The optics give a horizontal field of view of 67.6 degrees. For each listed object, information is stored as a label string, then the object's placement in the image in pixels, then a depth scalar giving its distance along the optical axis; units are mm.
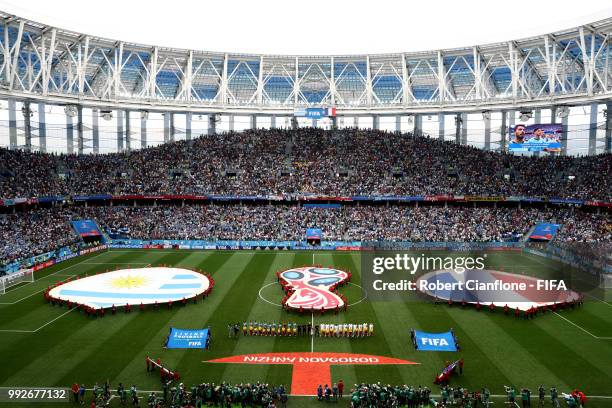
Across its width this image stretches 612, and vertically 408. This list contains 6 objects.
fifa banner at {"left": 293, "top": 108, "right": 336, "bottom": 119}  67688
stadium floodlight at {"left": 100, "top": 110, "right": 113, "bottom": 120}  62069
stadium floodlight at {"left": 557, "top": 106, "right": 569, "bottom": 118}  57762
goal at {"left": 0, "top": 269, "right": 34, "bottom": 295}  36756
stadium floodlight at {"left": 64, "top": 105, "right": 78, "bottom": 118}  58656
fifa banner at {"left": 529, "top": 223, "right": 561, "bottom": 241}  54781
